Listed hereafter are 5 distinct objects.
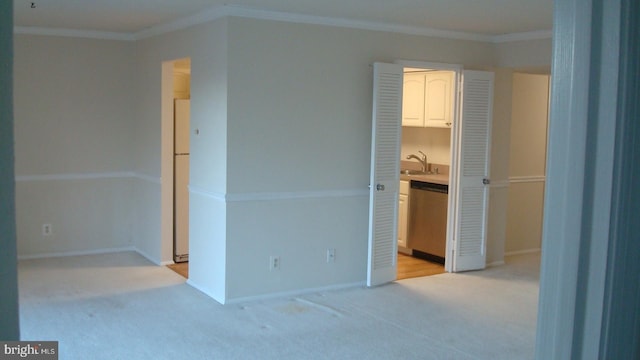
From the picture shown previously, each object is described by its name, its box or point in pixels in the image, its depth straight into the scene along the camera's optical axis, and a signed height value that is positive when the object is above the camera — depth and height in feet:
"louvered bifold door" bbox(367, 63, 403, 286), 17.75 -1.22
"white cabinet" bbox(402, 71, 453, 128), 21.22 +1.20
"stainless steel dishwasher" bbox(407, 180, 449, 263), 21.12 -3.05
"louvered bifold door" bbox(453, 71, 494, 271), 19.66 -1.21
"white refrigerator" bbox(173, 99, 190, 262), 20.35 -1.82
